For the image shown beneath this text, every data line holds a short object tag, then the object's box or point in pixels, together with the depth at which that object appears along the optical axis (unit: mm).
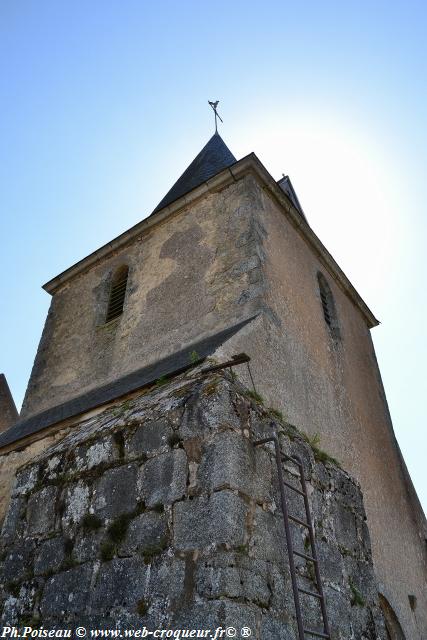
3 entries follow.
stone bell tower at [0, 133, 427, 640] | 6406
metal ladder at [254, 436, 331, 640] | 3383
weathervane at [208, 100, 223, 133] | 13440
